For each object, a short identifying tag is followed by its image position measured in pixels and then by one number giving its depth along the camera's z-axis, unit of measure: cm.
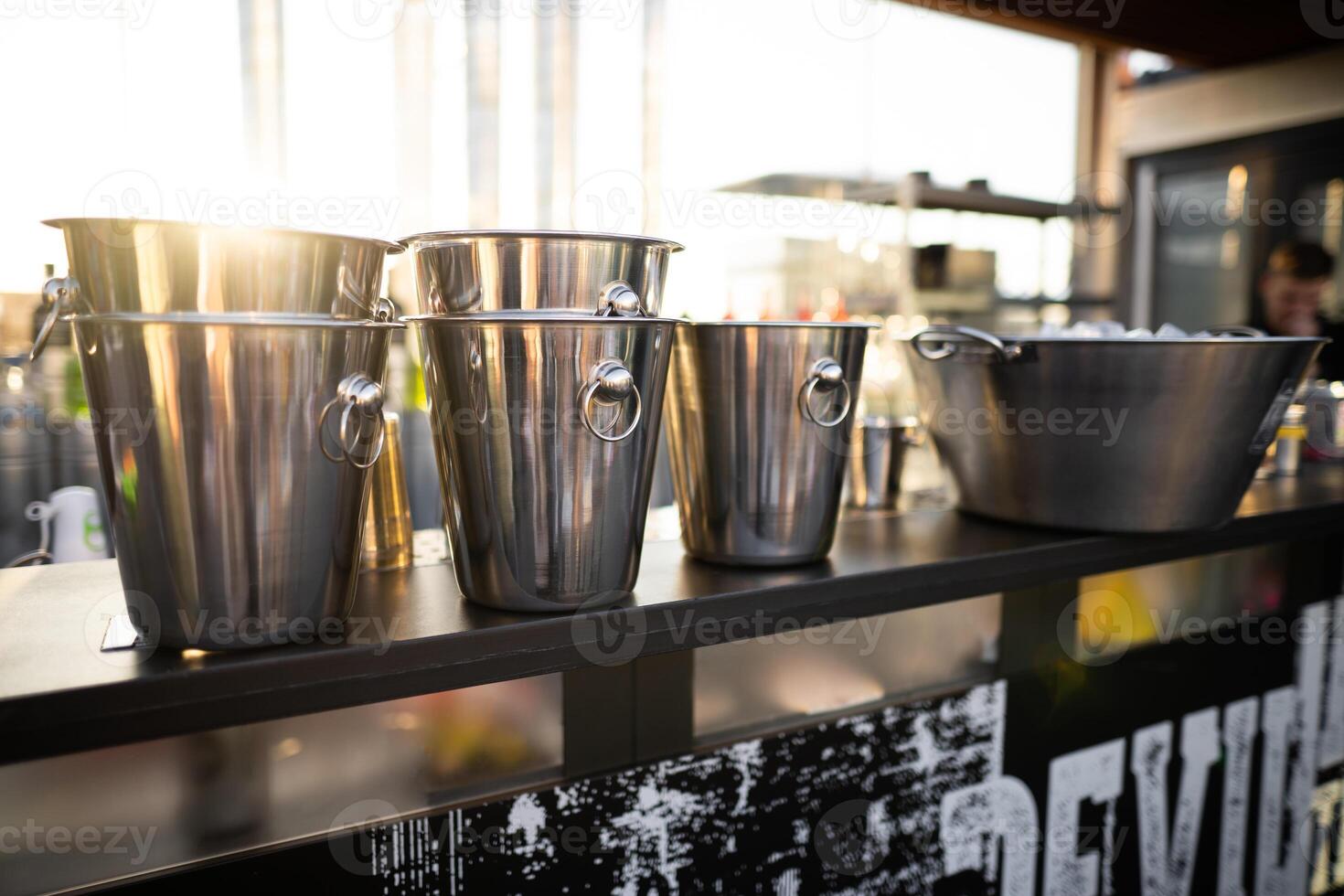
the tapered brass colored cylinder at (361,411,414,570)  86
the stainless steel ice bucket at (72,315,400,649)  57
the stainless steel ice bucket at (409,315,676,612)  67
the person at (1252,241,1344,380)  294
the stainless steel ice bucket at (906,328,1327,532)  100
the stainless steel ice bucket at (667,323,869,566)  84
